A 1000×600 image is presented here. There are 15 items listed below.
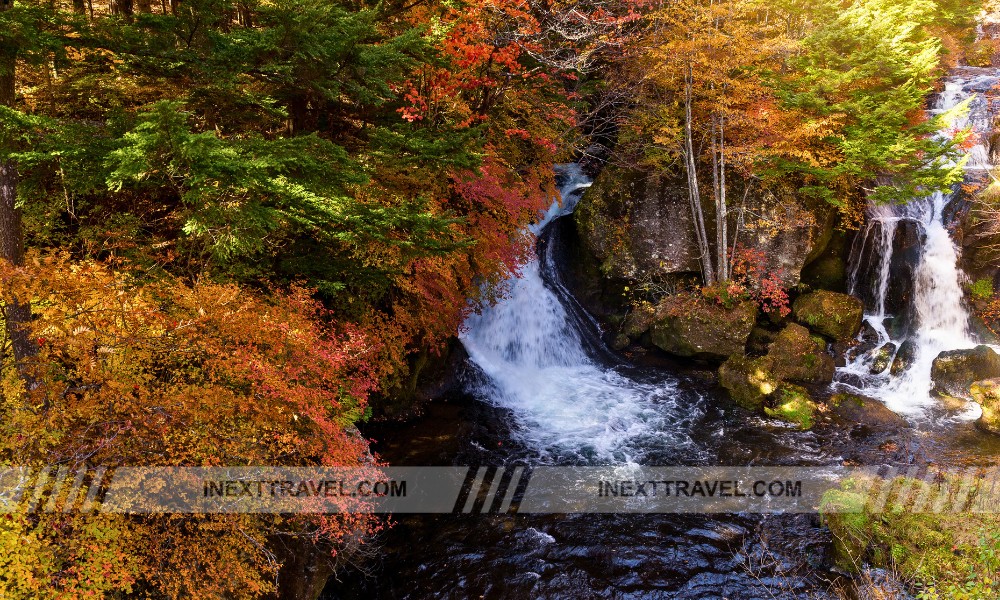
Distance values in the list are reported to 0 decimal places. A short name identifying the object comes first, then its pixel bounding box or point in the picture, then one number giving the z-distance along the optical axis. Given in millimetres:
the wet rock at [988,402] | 10945
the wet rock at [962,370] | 12094
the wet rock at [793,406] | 11812
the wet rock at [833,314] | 14188
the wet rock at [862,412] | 11633
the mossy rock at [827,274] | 15531
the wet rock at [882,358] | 13555
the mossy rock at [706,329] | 13953
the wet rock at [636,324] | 15359
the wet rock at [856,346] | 14055
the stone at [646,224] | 15031
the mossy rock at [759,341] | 14234
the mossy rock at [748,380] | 12617
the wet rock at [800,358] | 13367
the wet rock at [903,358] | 13352
